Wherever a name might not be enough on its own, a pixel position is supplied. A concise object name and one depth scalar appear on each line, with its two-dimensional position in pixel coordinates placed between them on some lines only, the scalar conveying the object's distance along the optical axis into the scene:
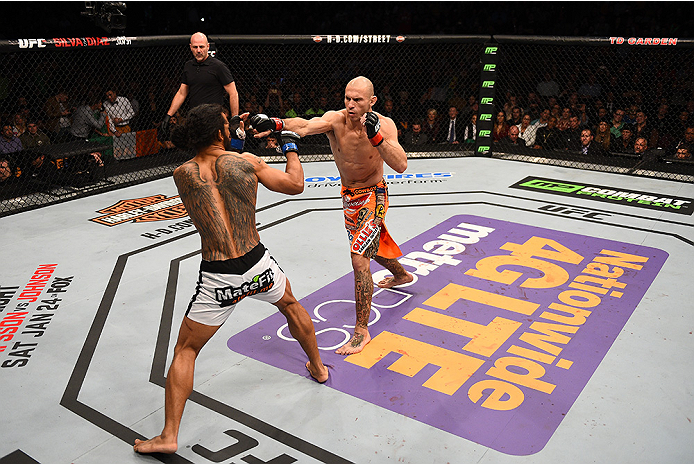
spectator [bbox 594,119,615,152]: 7.22
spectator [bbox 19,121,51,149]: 6.21
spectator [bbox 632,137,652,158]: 6.85
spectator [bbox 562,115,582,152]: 7.31
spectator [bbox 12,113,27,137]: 6.15
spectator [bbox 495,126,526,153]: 7.52
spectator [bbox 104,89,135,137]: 7.00
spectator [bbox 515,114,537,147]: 7.51
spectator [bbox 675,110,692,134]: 6.98
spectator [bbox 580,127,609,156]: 7.15
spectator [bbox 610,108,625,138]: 7.26
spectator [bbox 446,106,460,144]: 7.86
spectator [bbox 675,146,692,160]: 6.60
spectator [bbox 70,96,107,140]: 6.81
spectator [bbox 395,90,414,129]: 8.13
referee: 5.25
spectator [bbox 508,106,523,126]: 7.72
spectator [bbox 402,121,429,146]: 7.75
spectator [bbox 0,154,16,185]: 5.79
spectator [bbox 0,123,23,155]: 5.97
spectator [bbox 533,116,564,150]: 7.38
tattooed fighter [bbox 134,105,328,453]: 2.29
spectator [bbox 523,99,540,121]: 8.06
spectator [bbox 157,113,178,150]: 7.20
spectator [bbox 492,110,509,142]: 7.79
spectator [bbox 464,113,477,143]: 7.74
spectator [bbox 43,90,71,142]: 6.73
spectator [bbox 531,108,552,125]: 7.45
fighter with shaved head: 3.16
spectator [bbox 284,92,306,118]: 8.18
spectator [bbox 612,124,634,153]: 7.10
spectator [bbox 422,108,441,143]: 7.80
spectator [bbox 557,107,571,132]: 7.43
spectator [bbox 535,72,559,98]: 8.42
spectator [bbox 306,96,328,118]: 8.16
